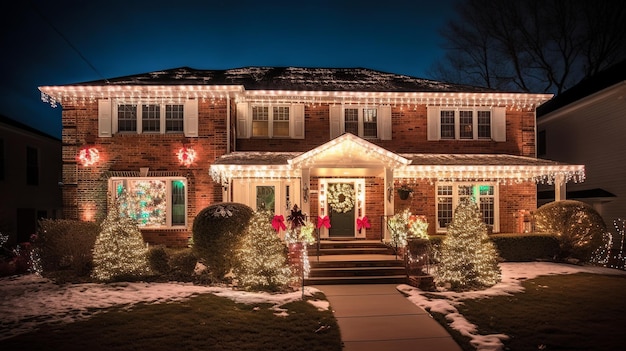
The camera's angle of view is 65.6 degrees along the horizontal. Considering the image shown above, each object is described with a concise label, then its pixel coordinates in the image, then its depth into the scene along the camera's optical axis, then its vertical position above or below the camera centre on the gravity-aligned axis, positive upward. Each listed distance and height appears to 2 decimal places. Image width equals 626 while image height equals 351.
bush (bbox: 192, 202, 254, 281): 12.30 -1.28
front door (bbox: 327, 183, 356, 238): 17.70 -0.81
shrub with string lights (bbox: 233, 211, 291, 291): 11.36 -1.68
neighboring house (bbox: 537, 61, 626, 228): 19.22 +2.26
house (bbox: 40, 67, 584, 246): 16.56 +1.41
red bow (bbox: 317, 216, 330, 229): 14.71 -1.01
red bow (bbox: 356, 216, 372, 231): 15.78 -1.14
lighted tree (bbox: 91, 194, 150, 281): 12.20 -1.62
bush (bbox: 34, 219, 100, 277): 13.18 -1.65
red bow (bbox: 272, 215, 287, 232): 13.51 -0.95
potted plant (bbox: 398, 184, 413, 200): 17.27 -0.14
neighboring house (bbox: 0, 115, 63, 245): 21.53 +0.46
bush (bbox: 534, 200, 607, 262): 15.30 -1.27
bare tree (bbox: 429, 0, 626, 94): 29.42 +9.00
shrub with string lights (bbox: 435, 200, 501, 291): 11.61 -1.63
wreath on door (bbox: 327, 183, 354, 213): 17.75 -0.33
